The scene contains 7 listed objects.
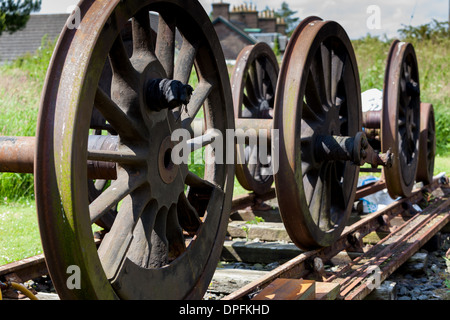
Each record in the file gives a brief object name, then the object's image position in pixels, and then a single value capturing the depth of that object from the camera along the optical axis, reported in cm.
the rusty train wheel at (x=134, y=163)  198
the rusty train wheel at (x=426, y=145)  673
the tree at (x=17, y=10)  2053
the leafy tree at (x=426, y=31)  1941
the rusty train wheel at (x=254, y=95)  586
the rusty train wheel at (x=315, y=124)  355
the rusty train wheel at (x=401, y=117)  549
